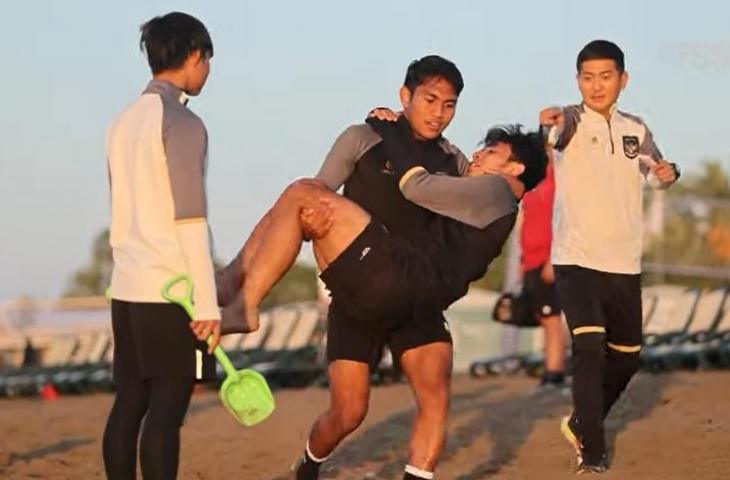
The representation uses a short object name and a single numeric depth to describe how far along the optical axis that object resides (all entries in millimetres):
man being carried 13384
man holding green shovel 11796
